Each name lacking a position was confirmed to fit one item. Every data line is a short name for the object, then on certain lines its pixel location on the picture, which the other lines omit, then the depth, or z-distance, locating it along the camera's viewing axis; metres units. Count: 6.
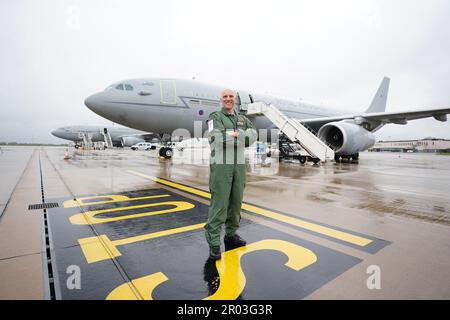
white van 43.69
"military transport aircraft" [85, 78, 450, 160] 9.23
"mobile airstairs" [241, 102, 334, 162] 8.69
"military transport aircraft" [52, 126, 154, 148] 42.38
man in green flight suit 2.29
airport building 58.37
